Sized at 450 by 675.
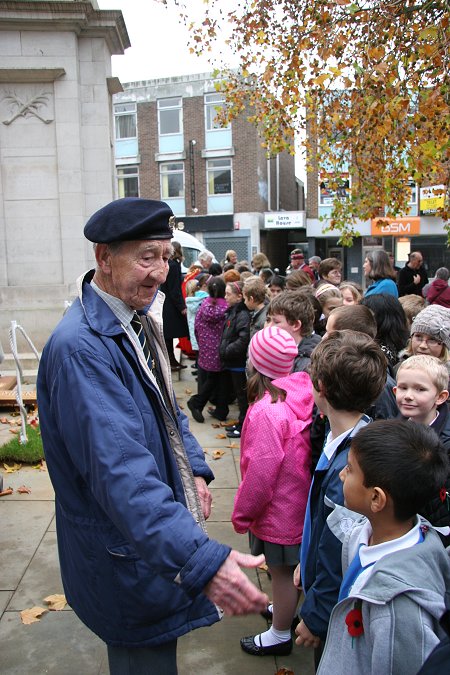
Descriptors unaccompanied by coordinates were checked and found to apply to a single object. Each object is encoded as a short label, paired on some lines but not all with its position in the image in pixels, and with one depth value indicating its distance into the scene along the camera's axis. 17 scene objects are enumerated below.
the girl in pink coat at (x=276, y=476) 2.93
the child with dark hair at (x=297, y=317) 4.19
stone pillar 8.88
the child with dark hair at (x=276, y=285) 7.59
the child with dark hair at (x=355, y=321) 3.58
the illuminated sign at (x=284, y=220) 31.80
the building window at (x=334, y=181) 10.87
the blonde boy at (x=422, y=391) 2.87
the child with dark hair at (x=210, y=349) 7.37
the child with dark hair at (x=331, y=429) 2.26
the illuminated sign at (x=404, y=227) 29.66
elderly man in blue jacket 1.64
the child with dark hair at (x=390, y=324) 4.25
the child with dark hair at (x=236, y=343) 6.63
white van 18.42
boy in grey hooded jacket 1.64
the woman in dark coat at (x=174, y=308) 9.12
